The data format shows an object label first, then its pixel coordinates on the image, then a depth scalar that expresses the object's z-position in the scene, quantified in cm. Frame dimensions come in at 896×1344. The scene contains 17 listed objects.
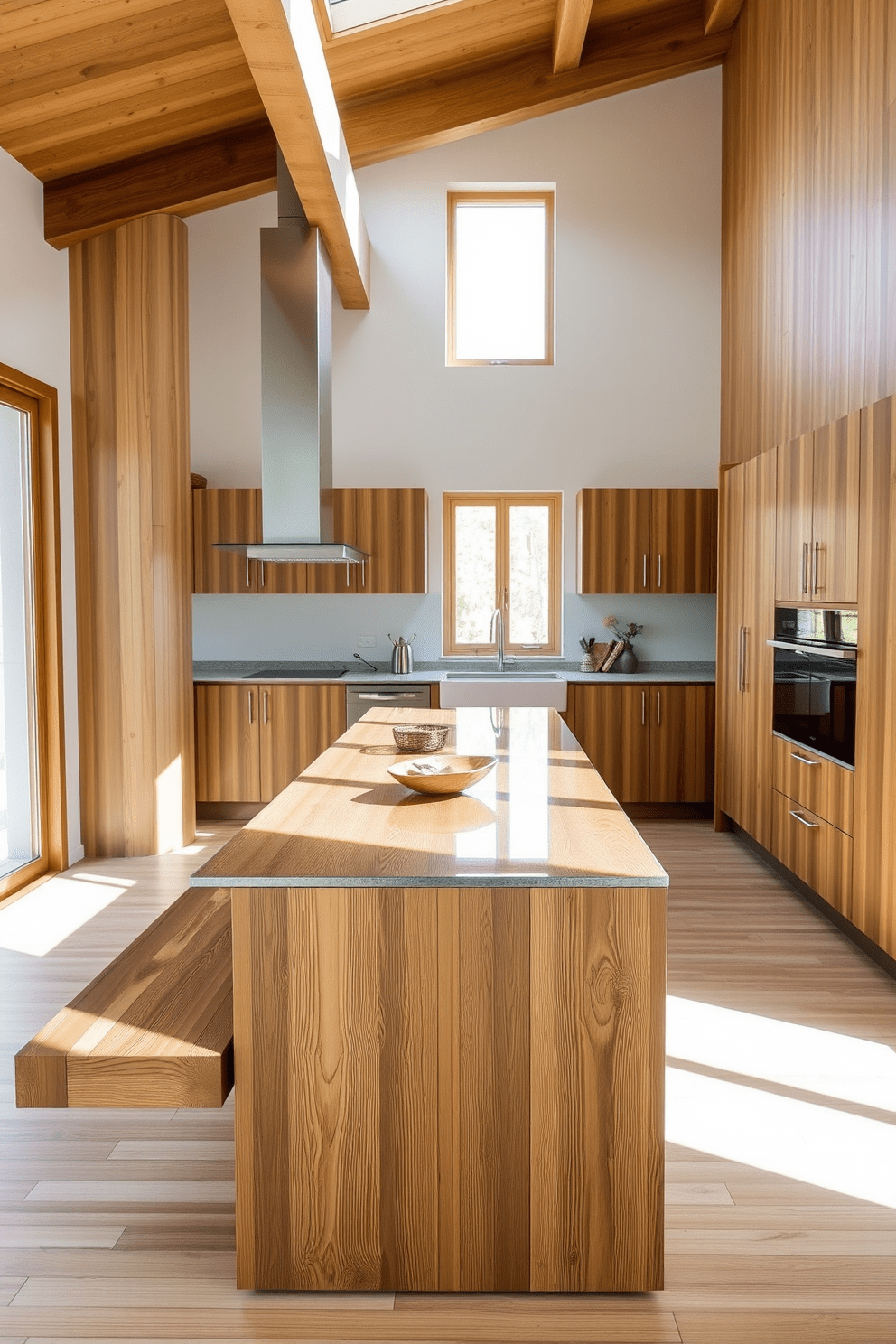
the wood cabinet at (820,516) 369
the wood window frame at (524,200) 638
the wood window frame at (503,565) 646
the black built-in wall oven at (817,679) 370
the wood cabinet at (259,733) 582
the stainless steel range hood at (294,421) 423
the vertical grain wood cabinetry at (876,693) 334
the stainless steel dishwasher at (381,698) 580
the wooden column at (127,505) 493
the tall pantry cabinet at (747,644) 475
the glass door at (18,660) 446
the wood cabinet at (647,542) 595
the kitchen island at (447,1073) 180
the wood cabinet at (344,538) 599
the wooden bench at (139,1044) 178
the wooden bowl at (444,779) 238
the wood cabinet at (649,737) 581
